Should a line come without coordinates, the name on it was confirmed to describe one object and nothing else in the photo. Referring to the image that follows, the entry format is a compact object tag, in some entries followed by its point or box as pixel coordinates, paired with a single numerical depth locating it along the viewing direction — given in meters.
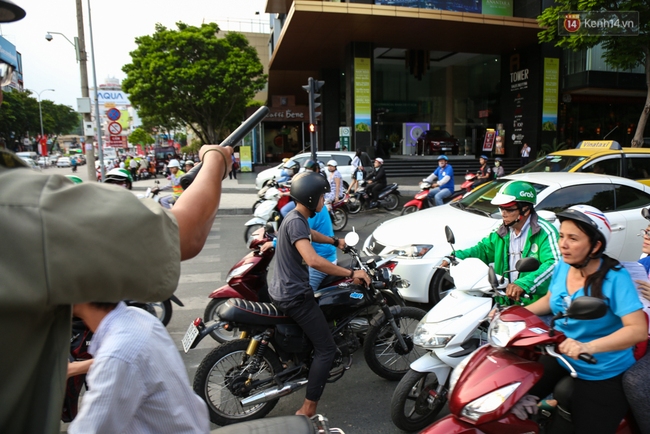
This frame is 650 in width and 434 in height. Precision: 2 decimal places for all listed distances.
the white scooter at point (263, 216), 8.30
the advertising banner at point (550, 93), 23.38
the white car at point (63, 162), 51.78
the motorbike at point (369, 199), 12.43
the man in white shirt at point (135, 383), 1.05
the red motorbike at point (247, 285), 4.50
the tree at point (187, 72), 26.36
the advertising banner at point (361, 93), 22.44
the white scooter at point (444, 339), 2.95
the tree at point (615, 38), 12.60
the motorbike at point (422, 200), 11.15
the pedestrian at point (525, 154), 22.37
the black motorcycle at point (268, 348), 3.23
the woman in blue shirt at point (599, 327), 2.19
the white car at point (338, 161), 15.15
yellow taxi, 7.65
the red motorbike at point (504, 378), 2.26
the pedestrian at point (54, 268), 0.67
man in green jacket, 3.20
